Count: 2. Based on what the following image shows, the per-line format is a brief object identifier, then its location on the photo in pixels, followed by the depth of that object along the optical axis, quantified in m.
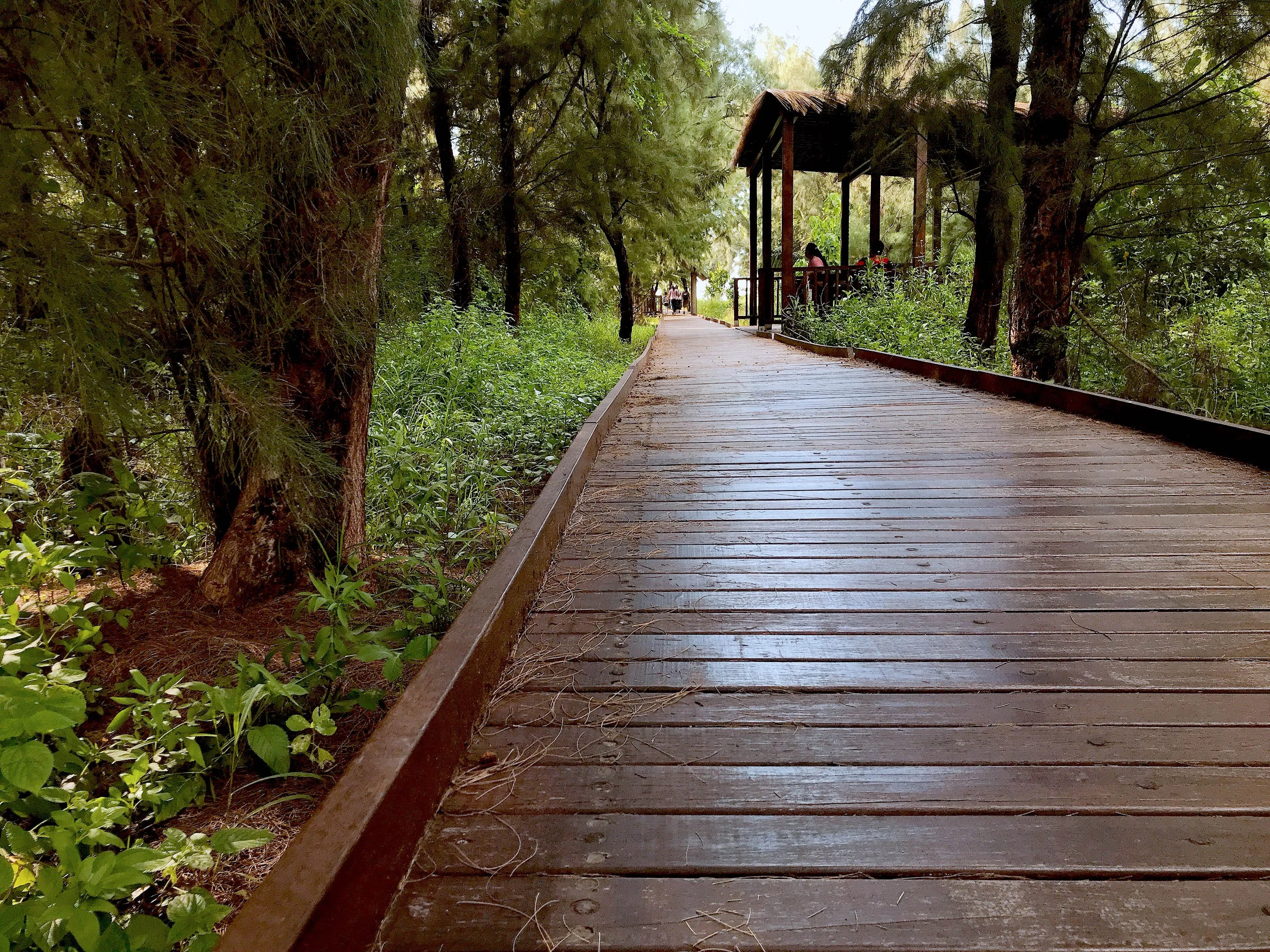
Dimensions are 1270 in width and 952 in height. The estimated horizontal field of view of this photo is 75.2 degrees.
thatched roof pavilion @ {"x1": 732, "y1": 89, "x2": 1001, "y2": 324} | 10.84
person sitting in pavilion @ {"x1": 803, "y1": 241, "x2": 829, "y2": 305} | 15.98
